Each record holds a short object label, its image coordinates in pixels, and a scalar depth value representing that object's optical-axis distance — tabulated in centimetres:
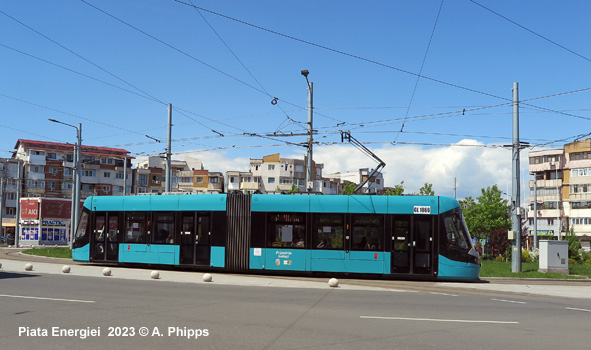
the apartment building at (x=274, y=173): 10950
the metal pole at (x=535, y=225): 5333
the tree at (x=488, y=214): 7106
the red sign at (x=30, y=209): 7206
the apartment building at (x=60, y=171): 8988
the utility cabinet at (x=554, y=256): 2659
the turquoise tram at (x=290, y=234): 2120
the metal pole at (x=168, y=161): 3253
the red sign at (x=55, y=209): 7262
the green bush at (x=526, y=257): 3655
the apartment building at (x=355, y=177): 12800
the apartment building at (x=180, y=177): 10175
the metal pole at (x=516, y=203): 2581
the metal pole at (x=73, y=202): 3833
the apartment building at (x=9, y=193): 8644
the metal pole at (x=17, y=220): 5641
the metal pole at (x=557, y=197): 8775
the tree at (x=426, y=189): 7551
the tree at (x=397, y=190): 7261
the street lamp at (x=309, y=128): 2731
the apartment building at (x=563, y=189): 8400
